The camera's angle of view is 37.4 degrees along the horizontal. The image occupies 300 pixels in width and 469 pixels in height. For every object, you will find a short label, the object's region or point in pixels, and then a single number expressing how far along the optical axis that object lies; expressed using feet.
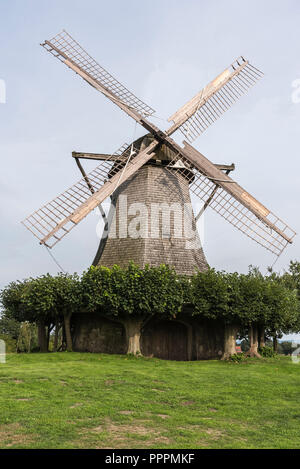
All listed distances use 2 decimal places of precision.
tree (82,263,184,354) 67.77
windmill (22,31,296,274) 76.54
